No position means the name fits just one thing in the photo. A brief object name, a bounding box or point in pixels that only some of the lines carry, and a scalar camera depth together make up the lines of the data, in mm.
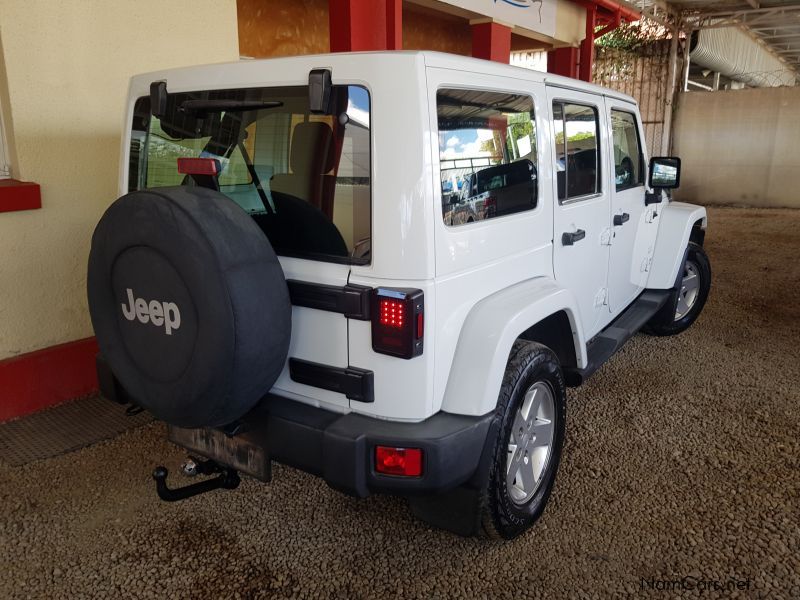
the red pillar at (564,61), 10844
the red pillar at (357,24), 5573
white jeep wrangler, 1990
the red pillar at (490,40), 8242
